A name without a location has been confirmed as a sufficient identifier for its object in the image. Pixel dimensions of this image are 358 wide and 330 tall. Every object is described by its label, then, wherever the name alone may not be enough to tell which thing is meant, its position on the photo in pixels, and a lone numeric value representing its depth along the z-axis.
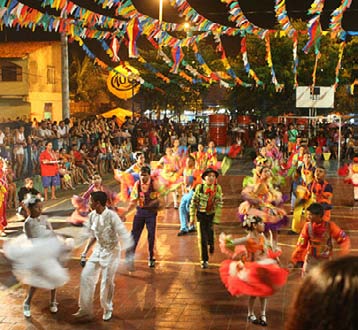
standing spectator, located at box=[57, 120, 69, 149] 19.91
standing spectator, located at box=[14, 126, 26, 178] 17.66
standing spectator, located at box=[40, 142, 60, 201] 16.16
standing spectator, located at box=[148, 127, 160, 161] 26.59
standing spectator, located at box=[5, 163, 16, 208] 14.23
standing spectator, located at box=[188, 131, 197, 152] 28.41
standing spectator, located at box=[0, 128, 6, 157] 17.28
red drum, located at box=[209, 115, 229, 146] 34.28
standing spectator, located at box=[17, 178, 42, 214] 11.74
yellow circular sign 23.73
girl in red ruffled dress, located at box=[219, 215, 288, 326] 5.98
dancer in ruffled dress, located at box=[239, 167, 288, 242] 9.32
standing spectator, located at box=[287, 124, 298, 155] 21.98
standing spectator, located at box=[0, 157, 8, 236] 11.52
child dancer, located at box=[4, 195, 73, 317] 6.68
